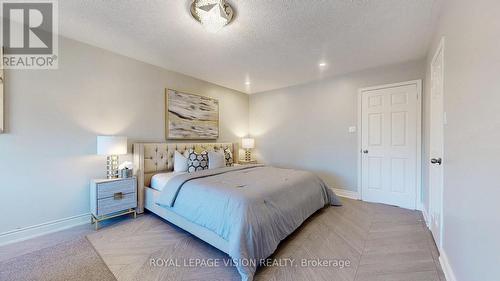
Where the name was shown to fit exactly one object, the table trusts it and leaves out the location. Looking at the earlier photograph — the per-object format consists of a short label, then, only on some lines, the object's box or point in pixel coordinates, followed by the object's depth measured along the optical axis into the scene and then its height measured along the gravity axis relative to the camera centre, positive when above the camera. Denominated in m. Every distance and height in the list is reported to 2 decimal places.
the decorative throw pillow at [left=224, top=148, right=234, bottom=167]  3.81 -0.35
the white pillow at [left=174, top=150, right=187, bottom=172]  3.22 -0.40
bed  1.66 -0.68
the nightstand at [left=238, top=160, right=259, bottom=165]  4.47 -0.52
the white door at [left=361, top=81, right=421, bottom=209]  3.07 -0.05
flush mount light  1.79 +1.20
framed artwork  3.50 +0.44
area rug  1.59 -1.11
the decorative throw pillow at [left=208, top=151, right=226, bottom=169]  3.27 -0.35
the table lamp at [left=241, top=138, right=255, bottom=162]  4.73 -0.09
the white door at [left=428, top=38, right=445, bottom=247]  1.87 -0.04
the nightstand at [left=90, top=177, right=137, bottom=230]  2.42 -0.77
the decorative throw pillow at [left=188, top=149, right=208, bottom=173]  3.12 -0.37
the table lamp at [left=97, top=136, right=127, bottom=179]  2.49 -0.11
